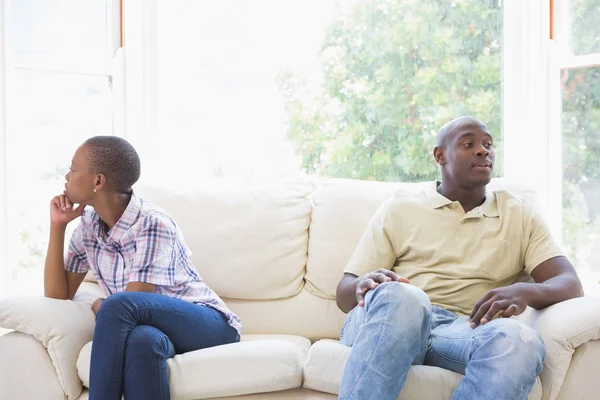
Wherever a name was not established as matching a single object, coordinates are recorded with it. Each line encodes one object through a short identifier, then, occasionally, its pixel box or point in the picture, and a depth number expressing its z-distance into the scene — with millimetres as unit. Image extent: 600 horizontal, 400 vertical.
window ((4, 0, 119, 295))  2717
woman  1738
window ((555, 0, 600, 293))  2744
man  1599
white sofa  1723
